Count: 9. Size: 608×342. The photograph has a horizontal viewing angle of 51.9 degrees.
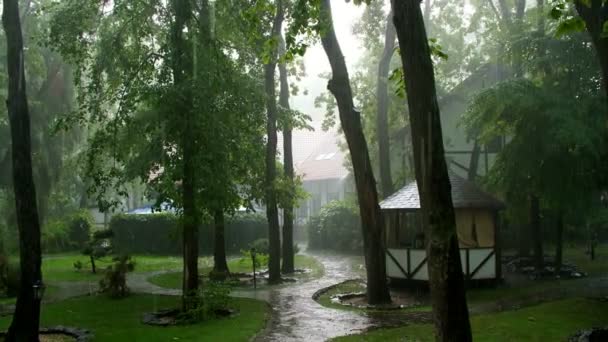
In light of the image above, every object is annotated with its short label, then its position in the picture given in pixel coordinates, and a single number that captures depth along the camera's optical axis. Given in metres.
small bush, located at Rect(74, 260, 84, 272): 23.44
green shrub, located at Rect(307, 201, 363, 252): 32.25
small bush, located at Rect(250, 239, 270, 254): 24.67
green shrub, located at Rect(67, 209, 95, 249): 35.38
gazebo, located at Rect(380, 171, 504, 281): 18.11
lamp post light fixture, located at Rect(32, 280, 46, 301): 10.90
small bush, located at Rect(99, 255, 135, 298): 17.32
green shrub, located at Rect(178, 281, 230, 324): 13.44
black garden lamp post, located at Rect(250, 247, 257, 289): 19.22
